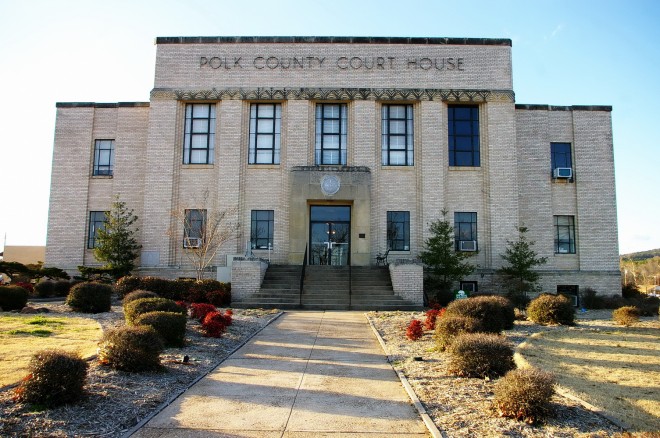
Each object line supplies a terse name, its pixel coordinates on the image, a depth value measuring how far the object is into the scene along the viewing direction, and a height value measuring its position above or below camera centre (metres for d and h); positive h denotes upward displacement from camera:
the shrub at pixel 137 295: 14.67 -0.74
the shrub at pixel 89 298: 16.41 -0.94
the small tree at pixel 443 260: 24.28 +0.57
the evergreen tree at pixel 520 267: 23.97 +0.31
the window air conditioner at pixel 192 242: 25.72 +1.29
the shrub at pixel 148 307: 12.13 -0.88
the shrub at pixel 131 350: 8.38 -1.28
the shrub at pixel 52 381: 6.41 -1.36
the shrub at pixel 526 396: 6.34 -1.44
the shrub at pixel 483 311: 12.77 -0.91
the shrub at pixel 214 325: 12.29 -1.27
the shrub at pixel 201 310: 14.11 -1.08
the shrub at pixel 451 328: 10.98 -1.13
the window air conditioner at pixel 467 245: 26.38 +1.35
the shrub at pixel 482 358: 8.65 -1.36
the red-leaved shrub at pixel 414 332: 12.55 -1.38
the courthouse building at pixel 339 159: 26.52 +5.60
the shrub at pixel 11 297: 16.62 -0.96
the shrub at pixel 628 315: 16.64 -1.23
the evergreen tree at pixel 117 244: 25.41 +1.11
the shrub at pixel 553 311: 16.06 -1.09
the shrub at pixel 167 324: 10.67 -1.10
